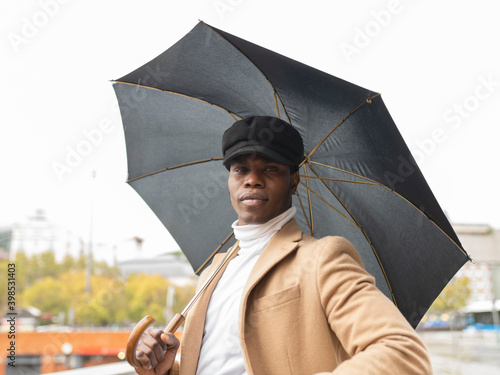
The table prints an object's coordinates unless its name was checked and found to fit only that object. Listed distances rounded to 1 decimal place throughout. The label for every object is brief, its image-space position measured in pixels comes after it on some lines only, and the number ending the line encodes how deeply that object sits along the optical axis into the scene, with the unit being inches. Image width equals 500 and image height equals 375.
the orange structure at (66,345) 499.3
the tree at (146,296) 2244.1
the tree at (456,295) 2149.4
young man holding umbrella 47.7
